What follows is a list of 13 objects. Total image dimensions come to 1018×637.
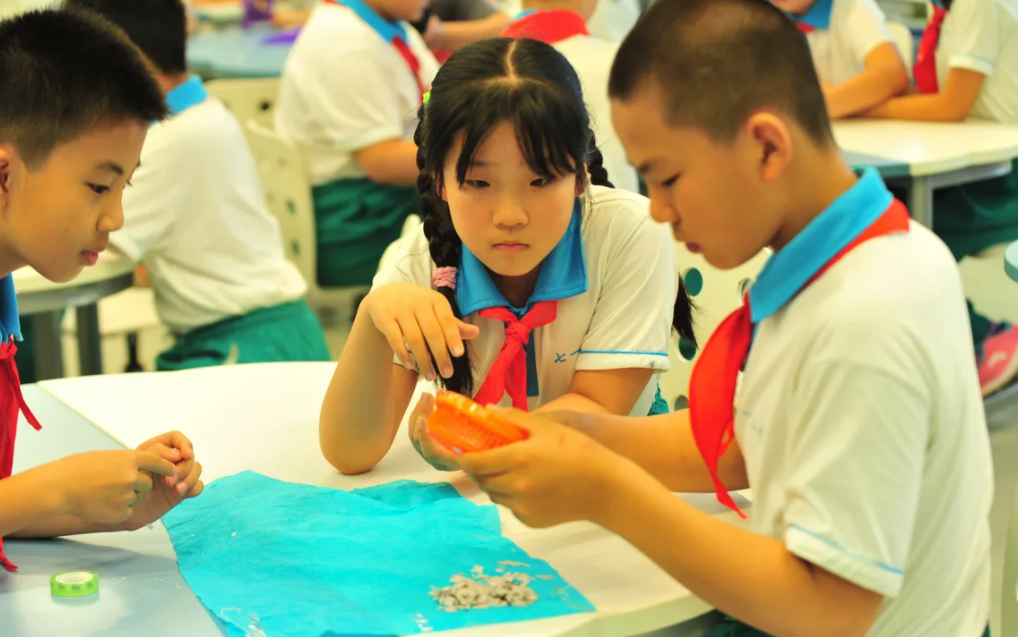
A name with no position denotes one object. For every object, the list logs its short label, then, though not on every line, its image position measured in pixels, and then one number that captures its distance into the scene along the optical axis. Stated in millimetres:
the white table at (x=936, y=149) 2822
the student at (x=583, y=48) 2479
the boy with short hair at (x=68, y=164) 1258
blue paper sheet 1052
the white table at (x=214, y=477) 1071
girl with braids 1330
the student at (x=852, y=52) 3309
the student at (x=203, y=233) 2492
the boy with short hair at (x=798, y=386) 948
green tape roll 1125
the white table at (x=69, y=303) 2217
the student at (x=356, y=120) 3045
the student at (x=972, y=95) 3168
